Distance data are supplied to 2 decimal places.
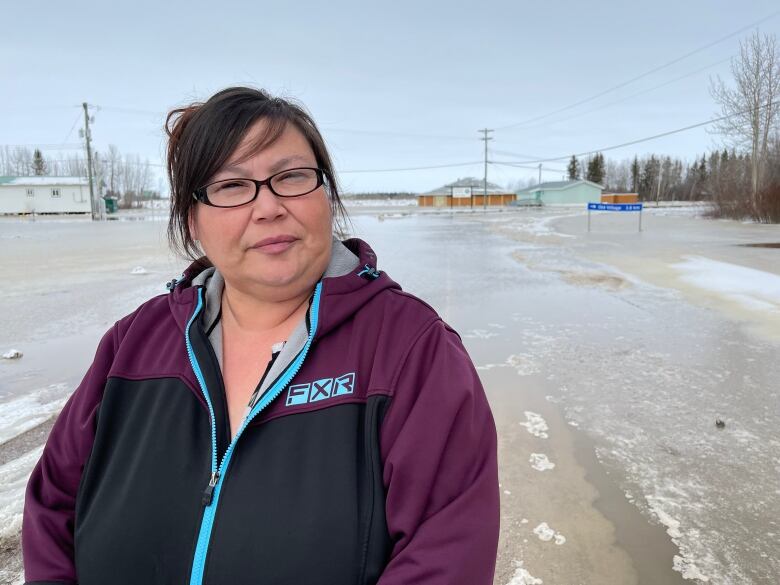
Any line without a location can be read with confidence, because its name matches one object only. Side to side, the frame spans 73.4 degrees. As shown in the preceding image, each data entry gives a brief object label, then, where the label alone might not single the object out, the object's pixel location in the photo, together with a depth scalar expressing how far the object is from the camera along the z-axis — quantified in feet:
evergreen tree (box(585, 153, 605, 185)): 358.23
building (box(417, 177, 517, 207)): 265.13
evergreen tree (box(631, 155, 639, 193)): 369.53
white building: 188.14
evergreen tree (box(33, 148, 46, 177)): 314.76
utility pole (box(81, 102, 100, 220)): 143.61
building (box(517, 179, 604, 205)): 285.23
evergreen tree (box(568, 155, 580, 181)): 378.53
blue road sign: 90.12
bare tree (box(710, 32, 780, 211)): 108.88
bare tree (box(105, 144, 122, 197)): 302.25
